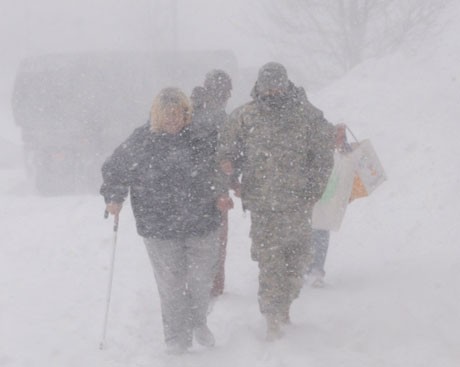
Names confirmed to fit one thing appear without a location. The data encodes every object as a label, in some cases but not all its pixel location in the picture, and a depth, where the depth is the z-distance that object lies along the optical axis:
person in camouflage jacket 8.05
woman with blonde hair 7.84
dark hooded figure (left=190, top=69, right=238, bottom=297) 9.69
